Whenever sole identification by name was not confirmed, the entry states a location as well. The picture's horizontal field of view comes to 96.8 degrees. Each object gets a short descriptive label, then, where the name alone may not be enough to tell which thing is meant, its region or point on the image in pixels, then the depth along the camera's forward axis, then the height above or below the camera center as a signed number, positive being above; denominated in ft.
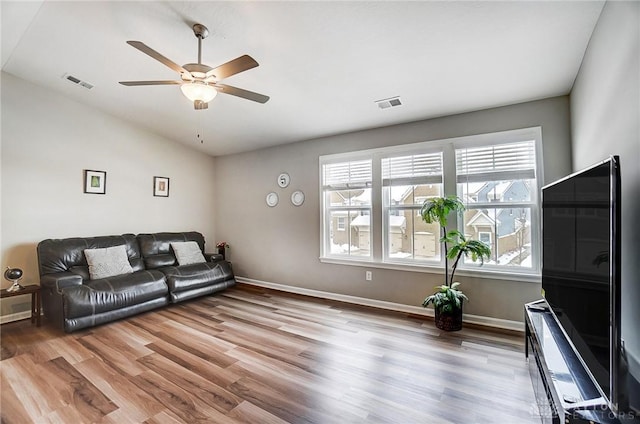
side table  10.69 -3.34
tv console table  3.74 -2.56
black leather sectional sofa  10.66 -2.91
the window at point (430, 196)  10.40 +0.77
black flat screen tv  3.61 -0.81
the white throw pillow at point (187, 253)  15.52 -2.15
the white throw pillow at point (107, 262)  12.37 -2.18
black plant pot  10.33 -3.78
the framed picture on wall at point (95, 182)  14.11 +1.61
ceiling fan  6.84 +3.61
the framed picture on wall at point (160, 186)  16.76 +1.64
